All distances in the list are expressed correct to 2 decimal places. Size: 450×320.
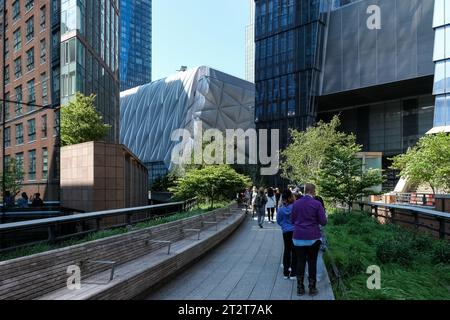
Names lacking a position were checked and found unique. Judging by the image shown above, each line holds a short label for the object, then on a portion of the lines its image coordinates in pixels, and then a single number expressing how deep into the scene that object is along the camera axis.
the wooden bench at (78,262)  4.45
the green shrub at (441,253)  8.21
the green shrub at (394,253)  8.05
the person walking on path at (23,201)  16.12
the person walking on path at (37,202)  16.25
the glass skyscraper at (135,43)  180.00
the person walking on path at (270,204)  19.25
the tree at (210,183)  22.64
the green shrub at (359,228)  12.64
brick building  17.31
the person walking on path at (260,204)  17.33
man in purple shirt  6.44
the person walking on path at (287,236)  7.69
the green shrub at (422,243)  9.29
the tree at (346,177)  19.94
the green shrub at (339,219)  15.56
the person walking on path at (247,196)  27.22
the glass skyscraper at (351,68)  54.06
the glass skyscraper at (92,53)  34.03
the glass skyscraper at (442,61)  44.81
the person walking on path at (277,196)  23.31
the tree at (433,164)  26.51
